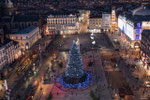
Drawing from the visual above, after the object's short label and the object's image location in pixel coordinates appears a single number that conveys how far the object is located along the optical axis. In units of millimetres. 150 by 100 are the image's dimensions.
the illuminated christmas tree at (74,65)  53000
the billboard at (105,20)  131125
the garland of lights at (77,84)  54931
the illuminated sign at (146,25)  94662
